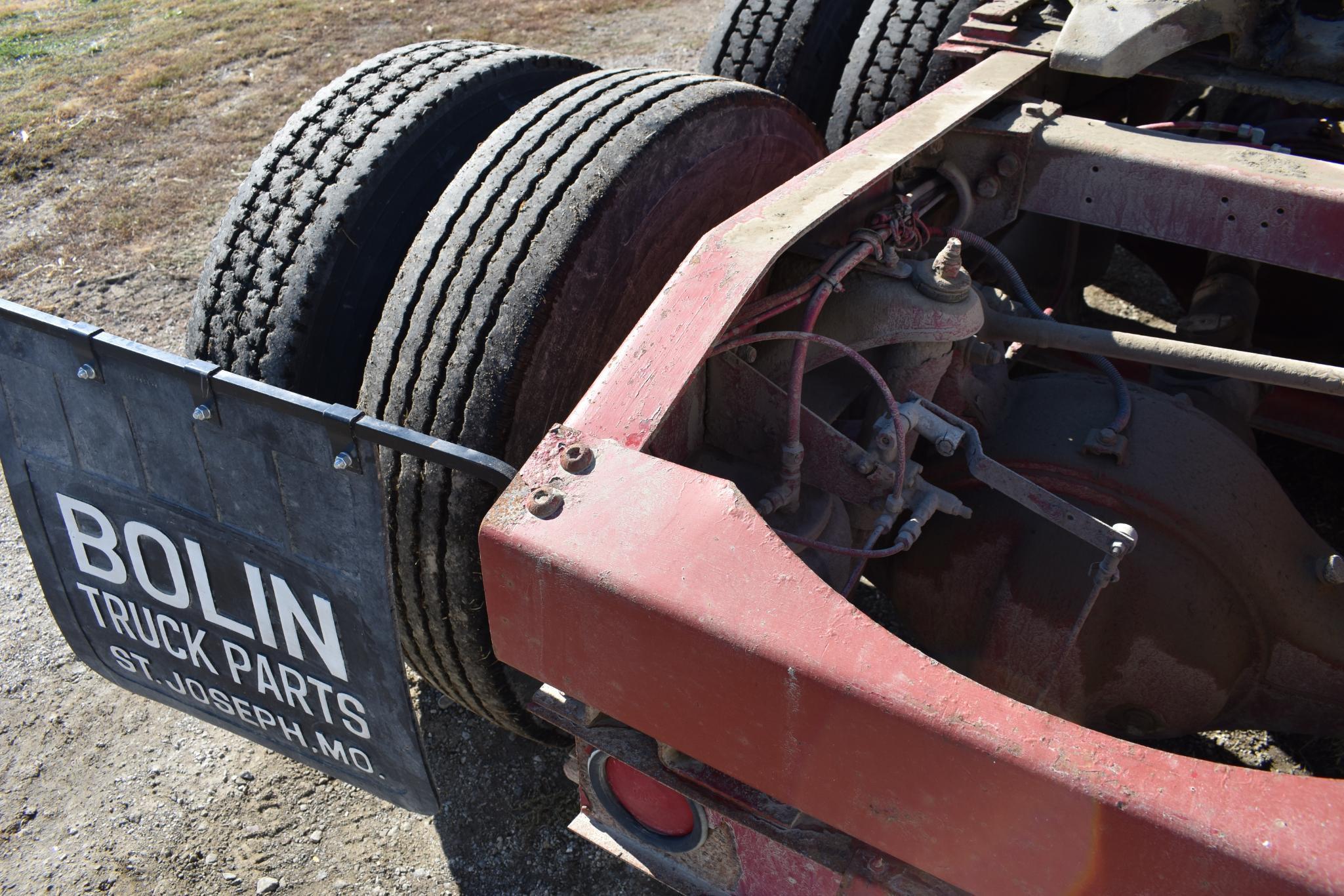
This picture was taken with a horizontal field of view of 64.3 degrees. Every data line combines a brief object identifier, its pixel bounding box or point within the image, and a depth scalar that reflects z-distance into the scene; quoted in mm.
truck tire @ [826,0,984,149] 2969
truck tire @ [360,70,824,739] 1817
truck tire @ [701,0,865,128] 3182
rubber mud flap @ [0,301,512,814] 1378
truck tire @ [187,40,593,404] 2066
